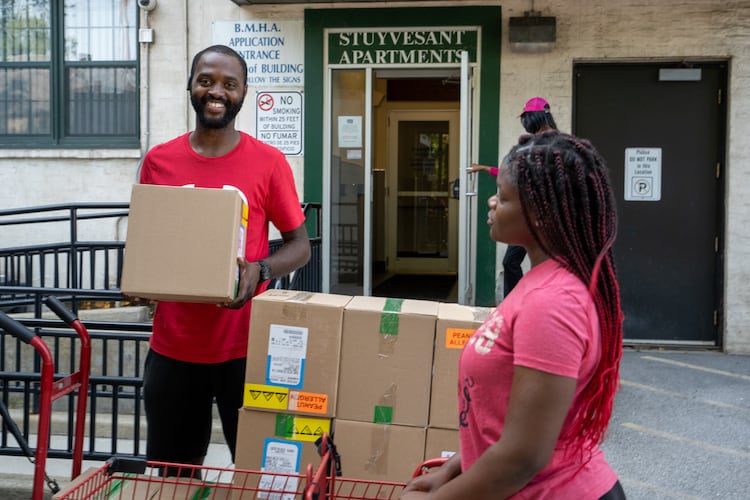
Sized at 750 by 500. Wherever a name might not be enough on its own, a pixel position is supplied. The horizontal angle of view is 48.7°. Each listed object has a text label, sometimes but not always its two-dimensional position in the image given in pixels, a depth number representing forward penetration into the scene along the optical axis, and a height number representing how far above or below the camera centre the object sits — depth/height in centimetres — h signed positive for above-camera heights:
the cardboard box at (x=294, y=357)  242 -48
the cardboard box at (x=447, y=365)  242 -49
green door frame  788 +118
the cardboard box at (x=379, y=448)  241 -74
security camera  817 +185
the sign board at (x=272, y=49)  816 +143
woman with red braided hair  146 -27
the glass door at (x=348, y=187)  824 +8
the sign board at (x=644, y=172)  786 +27
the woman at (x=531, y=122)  560 +51
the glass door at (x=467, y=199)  728 -2
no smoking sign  818 +74
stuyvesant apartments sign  795 +145
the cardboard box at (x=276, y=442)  243 -73
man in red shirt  269 -38
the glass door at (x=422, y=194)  1252 +3
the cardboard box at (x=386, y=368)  242 -50
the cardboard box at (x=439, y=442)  243 -72
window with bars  855 +122
